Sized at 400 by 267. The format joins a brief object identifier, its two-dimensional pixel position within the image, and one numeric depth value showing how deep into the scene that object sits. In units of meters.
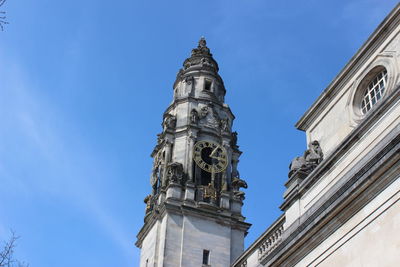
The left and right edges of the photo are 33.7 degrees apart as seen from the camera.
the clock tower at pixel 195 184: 34.59
